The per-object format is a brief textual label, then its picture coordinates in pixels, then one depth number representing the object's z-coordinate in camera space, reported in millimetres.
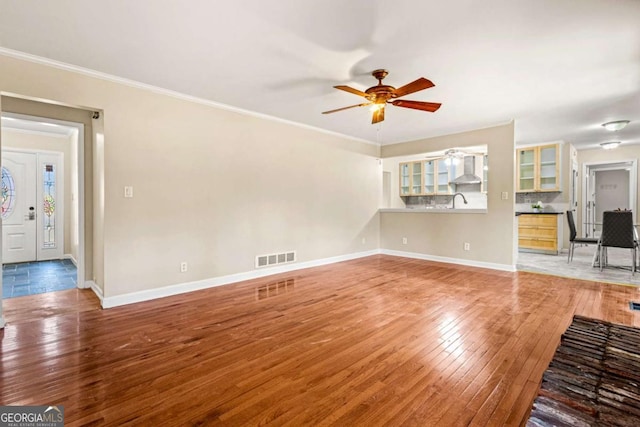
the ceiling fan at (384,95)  3063
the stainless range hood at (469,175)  7613
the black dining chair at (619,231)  4770
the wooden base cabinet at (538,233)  6734
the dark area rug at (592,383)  1081
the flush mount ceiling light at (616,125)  5079
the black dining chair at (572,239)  5548
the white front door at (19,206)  5605
